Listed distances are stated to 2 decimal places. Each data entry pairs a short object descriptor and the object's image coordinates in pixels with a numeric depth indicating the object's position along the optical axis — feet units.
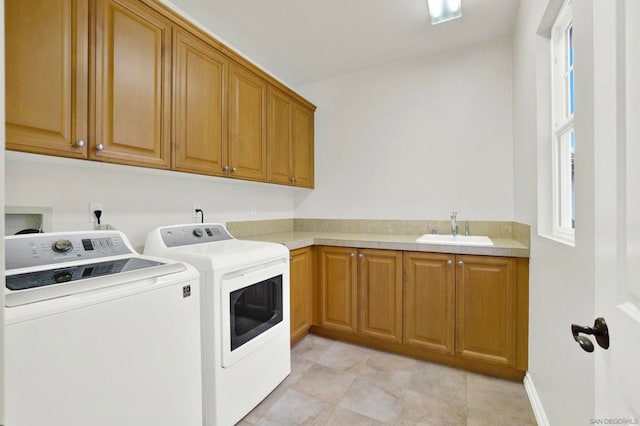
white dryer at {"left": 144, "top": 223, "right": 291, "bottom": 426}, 4.75
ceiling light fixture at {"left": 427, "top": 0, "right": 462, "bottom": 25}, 6.68
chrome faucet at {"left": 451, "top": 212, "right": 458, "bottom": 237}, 8.30
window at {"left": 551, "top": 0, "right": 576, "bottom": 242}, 4.75
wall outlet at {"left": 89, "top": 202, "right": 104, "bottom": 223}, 5.39
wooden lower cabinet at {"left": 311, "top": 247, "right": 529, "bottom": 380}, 6.44
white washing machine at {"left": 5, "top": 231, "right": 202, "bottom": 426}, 2.68
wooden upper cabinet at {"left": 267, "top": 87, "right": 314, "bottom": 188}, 8.54
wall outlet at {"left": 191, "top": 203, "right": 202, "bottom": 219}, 7.33
